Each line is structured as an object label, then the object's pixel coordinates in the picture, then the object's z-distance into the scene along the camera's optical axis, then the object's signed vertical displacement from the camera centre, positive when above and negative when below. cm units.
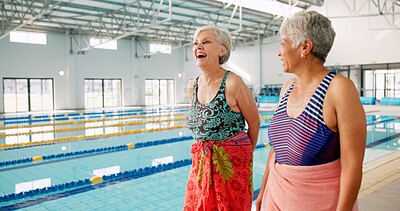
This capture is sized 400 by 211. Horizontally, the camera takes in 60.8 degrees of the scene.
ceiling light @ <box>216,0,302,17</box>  1324 +358
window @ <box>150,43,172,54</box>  2315 +327
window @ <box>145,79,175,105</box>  2303 +23
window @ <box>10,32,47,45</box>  1684 +295
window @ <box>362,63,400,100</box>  1756 +62
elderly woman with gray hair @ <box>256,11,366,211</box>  113 -13
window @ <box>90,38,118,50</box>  1966 +302
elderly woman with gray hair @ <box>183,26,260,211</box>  180 -22
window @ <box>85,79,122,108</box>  2027 +12
